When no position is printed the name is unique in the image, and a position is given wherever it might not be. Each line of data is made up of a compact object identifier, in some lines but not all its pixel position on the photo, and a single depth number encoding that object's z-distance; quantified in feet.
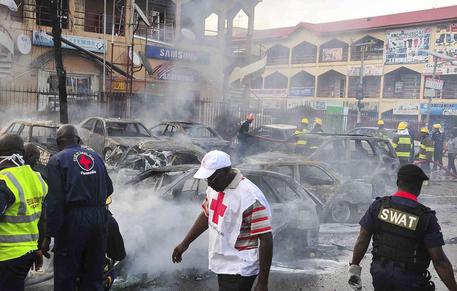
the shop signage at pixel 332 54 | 127.13
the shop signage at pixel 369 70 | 119.85
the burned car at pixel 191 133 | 43.93
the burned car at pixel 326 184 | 25.08
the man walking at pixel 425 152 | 48.44
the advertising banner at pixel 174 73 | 66.49
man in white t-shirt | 9.75
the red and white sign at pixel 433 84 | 58.91
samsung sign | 66.18
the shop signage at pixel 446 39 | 105.33
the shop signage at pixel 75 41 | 56.44
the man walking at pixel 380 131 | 51.62
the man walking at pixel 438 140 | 53.26
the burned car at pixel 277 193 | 18.44
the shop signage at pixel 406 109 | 112.47
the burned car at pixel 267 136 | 47.09
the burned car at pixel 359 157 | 31.71
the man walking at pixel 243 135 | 48.60
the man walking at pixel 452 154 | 51.03
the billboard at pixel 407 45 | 112.27
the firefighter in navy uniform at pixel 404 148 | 42.04
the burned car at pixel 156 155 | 31.07
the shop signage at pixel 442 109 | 105.29
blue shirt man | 11.12
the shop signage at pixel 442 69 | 105.60
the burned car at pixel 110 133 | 36.64
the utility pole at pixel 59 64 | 35.95
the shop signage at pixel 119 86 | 62.21
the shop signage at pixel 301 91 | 137.90
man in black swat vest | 9.95
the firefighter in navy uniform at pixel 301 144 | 34.00
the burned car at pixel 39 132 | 32.99
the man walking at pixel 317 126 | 49.87
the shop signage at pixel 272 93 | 137.06
